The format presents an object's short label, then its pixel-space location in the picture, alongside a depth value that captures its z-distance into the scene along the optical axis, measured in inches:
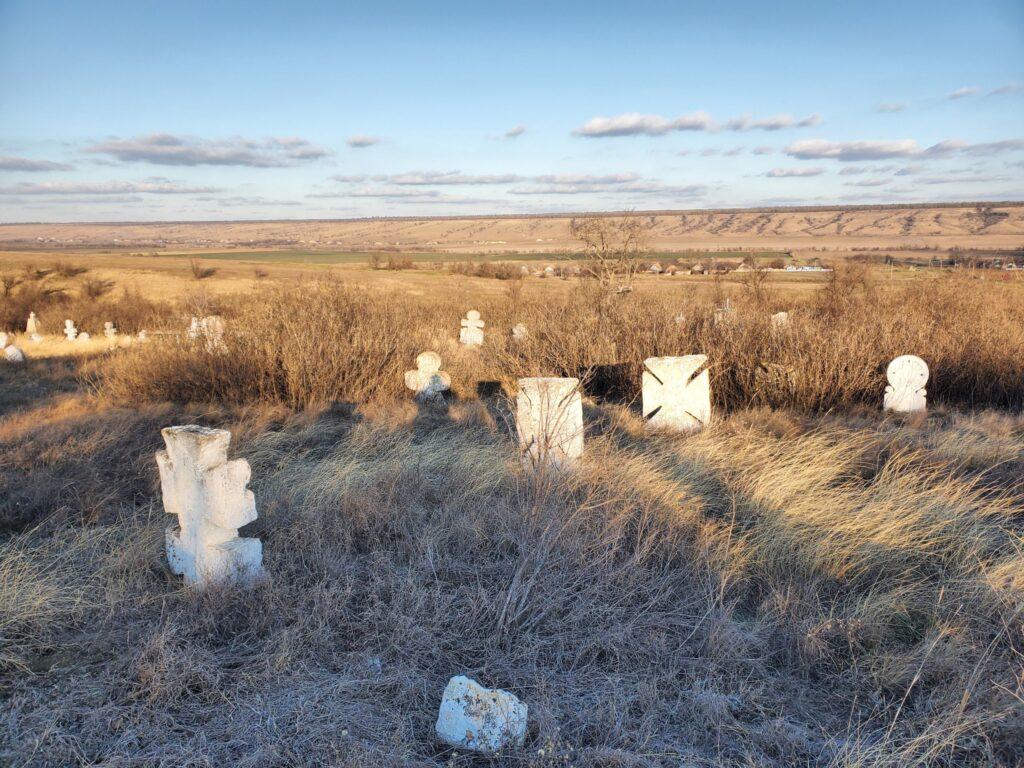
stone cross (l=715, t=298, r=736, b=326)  345.4
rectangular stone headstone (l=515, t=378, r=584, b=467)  182.5
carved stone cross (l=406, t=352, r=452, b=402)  333.4
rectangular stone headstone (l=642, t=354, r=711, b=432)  245.3
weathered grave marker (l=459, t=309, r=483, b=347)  515.2
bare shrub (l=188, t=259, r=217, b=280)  1204.2
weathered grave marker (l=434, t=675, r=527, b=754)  87.9
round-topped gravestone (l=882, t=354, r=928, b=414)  272.7
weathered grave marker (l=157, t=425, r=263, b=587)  123.6
